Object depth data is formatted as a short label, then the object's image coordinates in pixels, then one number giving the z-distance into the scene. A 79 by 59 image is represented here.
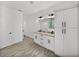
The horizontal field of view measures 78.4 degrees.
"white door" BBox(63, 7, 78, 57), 1.60
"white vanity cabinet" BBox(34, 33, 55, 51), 2.26
